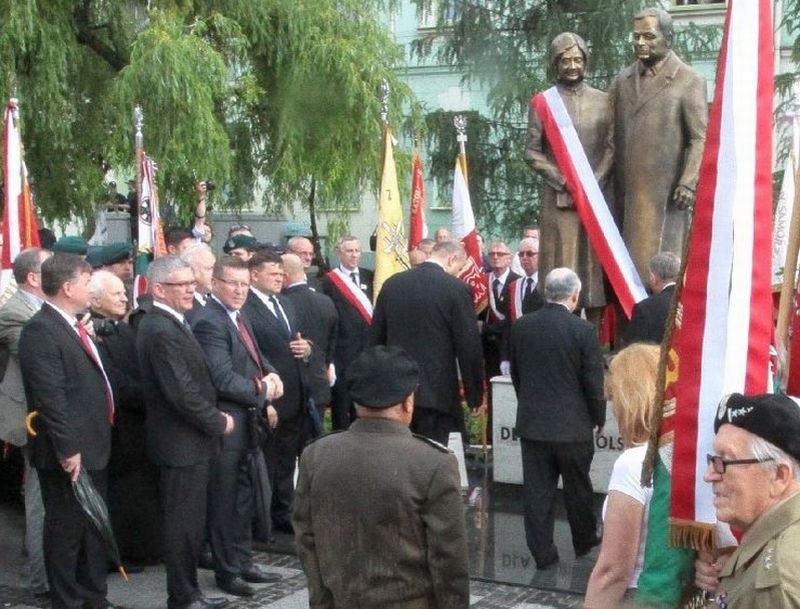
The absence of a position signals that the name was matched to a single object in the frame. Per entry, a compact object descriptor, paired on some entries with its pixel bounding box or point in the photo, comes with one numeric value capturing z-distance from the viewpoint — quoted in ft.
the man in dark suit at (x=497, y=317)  37.14
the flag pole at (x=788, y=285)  13.82
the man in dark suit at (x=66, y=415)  21.13
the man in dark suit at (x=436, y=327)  28.27
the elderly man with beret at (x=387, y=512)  13.28
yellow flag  36.47
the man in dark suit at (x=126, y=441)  24.45
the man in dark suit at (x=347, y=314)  33.96
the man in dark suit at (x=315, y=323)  29.73
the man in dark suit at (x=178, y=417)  21.62
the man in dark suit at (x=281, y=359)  26.89
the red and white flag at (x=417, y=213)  41.70
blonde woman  12.32
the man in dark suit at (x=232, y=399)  23.30
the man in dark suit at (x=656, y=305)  25.72
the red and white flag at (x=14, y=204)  29.48
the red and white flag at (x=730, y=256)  12.17
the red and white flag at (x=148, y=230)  34.27
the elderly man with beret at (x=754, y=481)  9.15
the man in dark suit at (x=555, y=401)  25.29
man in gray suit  23.15
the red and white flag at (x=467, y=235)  38.24
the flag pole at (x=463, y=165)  34.37
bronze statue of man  27.35
